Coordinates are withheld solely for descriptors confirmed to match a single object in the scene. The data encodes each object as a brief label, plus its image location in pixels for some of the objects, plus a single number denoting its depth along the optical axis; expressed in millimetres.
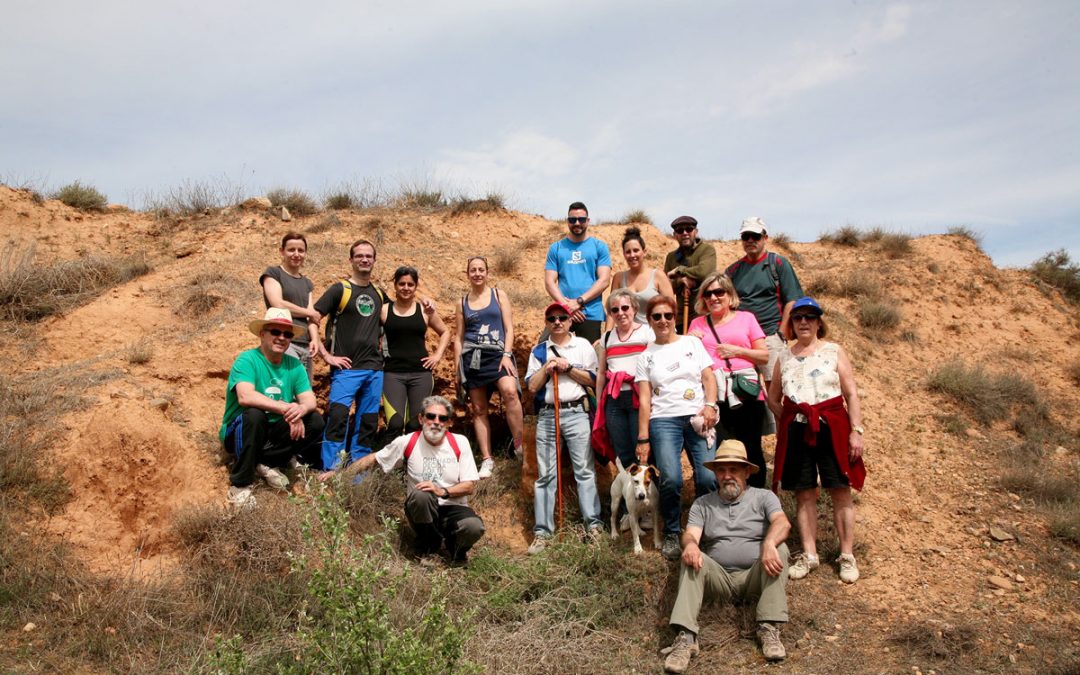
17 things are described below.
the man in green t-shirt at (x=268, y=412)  5500
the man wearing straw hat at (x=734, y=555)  4578
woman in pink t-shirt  5398
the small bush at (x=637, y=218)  13857
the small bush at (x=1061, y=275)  11609
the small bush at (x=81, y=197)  11672
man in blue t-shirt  6543
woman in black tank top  6223
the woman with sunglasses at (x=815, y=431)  5066
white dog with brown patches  5266
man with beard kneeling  5371
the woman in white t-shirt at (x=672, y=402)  5293
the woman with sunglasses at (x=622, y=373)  5590
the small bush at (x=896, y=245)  12453
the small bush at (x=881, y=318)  10305
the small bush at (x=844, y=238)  13492
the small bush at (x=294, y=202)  12305
